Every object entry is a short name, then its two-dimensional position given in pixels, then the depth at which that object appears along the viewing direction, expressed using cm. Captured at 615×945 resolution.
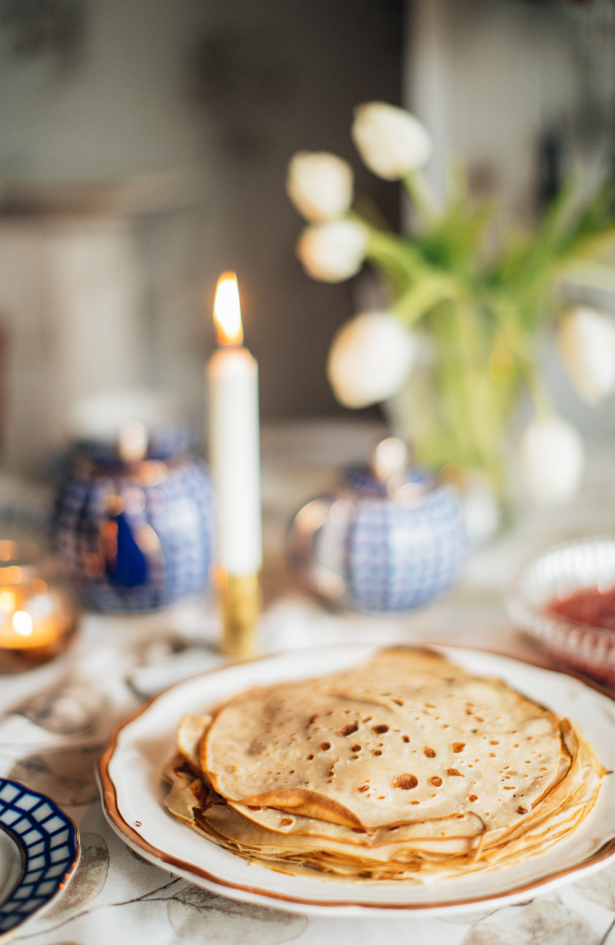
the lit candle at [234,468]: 56
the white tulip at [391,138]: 64
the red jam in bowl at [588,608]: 54
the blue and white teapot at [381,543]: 62
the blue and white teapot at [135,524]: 63
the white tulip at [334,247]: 65
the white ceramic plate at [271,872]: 30
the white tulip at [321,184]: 65
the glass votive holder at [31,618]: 56
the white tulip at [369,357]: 64
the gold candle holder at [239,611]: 59
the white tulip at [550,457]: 69
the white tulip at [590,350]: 65
